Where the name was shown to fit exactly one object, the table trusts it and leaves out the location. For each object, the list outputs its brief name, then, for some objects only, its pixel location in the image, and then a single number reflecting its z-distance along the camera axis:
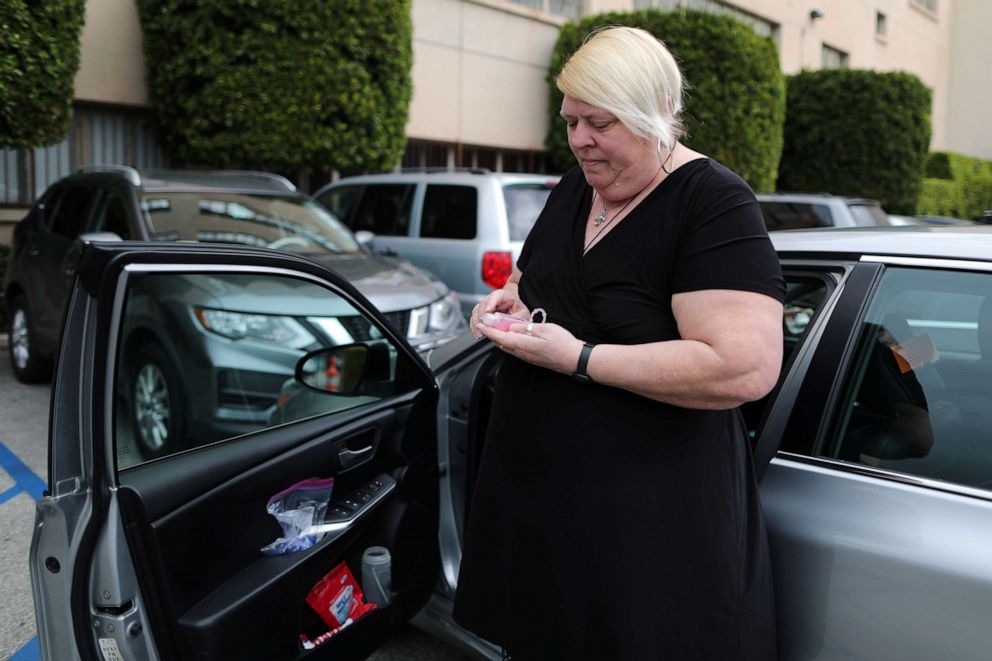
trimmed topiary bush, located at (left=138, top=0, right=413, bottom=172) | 9.43
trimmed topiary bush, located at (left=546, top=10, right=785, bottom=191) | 14.06
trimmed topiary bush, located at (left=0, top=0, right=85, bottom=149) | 7.64
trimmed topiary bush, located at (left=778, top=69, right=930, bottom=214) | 17.58
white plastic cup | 2.32
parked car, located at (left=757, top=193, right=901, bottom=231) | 8.20
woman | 1.53
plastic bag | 2.07
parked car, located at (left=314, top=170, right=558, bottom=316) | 7.32
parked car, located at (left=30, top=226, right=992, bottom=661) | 1.64
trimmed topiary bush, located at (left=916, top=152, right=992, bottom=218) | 22.86
